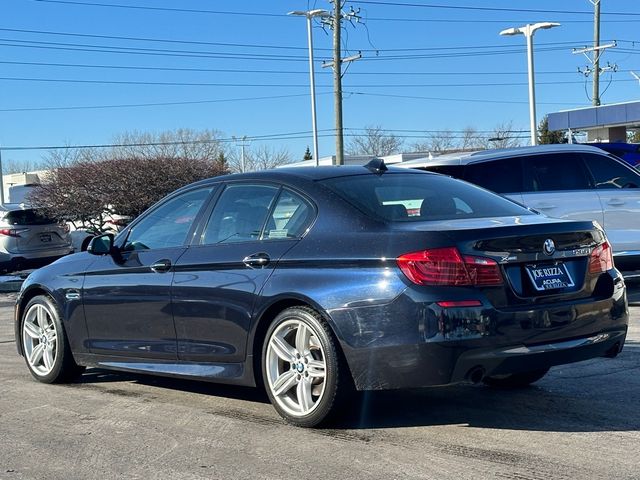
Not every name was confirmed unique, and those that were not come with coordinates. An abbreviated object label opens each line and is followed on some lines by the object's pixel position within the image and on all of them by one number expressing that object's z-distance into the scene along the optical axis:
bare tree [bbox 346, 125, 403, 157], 71.94
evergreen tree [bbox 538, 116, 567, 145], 48.93
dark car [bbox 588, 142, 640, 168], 12.93
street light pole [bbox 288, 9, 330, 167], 30.48
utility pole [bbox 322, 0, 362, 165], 26.16
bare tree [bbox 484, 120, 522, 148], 68.88
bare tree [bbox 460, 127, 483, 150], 76.00
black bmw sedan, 4.52
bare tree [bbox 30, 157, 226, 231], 21.67
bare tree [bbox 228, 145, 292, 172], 69.62
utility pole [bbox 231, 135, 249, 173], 66.78
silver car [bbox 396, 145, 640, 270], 10.16
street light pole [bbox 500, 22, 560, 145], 21.66
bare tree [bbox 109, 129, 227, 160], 26.99
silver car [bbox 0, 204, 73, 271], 17.05
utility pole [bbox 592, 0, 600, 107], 37.34
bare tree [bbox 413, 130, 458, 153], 71.89
